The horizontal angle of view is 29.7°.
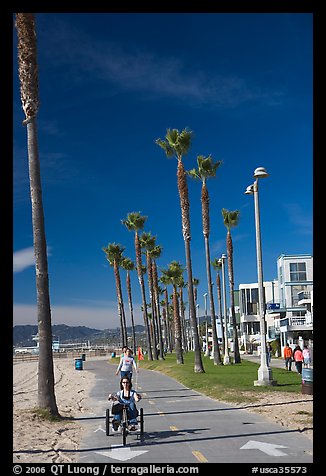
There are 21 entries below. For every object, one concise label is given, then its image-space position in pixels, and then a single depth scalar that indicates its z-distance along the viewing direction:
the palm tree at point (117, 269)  67.50
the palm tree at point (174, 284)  46.00
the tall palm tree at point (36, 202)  15.84
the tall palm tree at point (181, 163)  36.31
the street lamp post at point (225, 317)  42.56
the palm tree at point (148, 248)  64.64
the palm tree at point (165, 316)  84.32
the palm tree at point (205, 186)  39.62
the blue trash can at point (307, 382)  19.46
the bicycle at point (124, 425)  11.36
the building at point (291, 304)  58.88
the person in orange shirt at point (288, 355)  32.00
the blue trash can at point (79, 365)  52.01
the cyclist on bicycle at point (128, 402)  12.15
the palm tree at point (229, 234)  46.38
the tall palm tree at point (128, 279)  71.29
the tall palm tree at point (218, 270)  64.68
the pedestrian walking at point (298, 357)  28.25
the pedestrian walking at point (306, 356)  27.87
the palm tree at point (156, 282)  61.41
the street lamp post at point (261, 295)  22.84
